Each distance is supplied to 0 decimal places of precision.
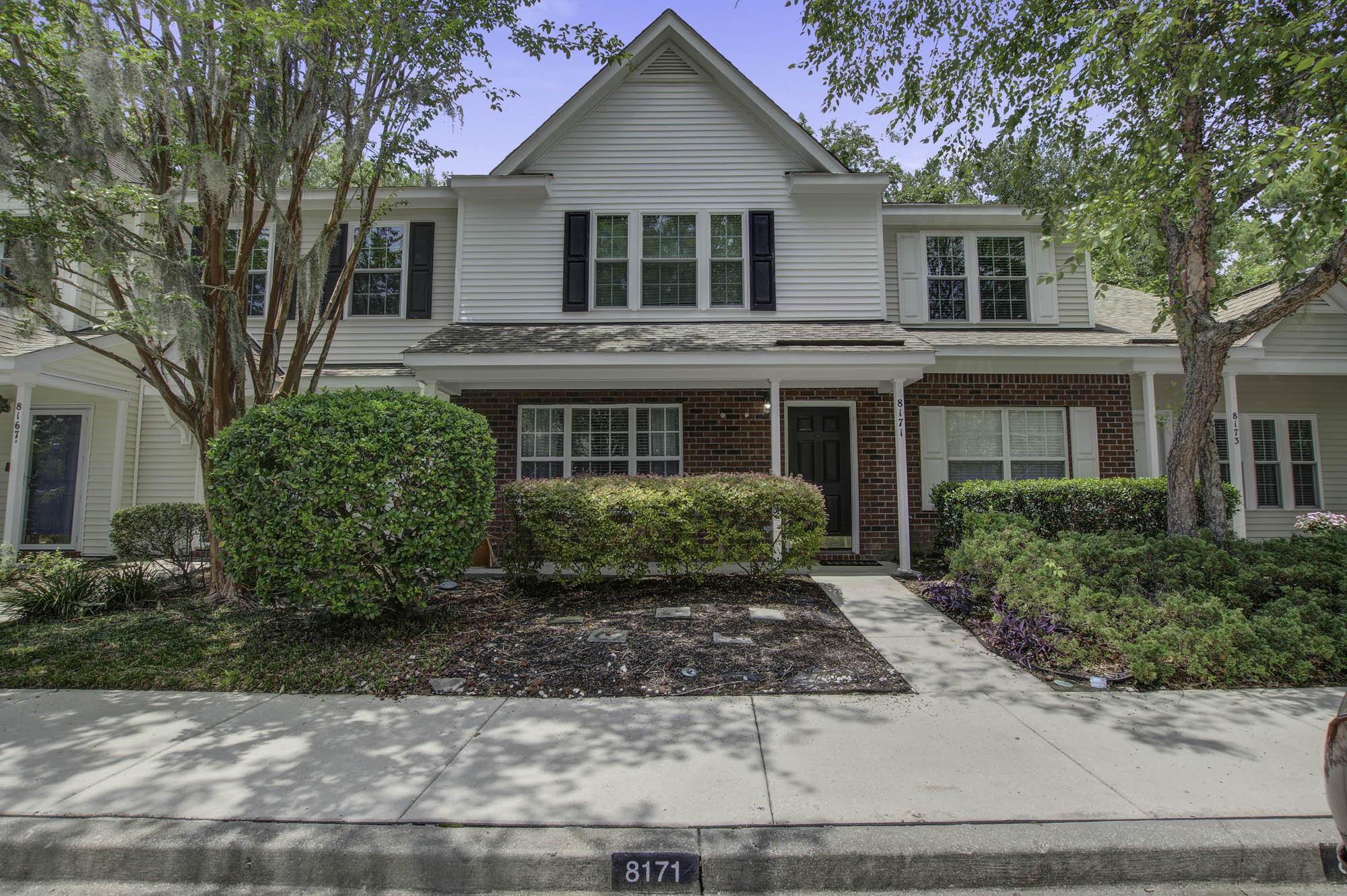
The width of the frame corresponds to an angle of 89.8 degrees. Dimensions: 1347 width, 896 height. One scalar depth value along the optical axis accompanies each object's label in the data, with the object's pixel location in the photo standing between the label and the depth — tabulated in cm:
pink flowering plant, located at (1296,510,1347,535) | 874
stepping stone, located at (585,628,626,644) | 545
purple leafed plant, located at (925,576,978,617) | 643
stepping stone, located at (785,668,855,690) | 456
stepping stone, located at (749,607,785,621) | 616
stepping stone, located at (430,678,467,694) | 449
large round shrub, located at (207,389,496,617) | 521
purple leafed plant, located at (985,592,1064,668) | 504
